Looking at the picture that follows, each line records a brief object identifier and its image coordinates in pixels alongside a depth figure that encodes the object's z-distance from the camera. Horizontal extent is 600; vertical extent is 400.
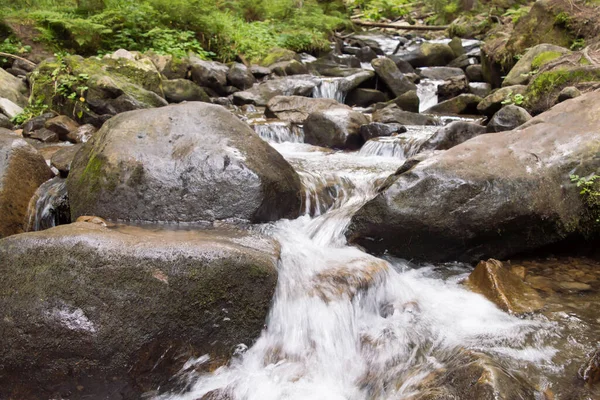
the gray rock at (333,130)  8.02
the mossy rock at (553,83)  6.60
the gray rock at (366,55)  17.34
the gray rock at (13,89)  8.76
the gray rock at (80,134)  7.38
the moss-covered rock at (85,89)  8.07
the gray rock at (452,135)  6.75
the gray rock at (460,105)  10.09
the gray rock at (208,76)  11.62
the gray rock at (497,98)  7.71
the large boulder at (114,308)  2.47
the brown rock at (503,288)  3.37
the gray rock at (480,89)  11.57
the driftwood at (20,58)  10.31
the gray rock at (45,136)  7.25
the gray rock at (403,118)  9.17
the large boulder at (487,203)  3.94
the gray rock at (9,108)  8.20
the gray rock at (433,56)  16.02
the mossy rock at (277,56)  14.99
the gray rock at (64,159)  5.10
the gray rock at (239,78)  12.28
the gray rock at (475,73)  12.70
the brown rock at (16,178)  4.26
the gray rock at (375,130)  8.03
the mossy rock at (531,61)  8.24
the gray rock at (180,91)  9.97
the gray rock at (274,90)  11.23
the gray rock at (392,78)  12.14
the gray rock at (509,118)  6.22
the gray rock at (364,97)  11.96
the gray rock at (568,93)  6.06
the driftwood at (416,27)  23.64
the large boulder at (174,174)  4.14
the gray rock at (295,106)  9.50
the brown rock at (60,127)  7.46
